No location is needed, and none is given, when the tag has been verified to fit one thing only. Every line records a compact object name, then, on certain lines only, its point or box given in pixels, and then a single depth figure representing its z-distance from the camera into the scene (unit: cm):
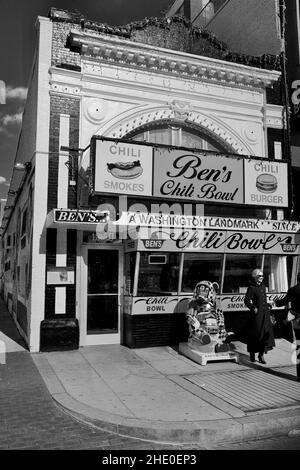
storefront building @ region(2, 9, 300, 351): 972
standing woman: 841
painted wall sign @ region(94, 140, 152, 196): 965
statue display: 852
